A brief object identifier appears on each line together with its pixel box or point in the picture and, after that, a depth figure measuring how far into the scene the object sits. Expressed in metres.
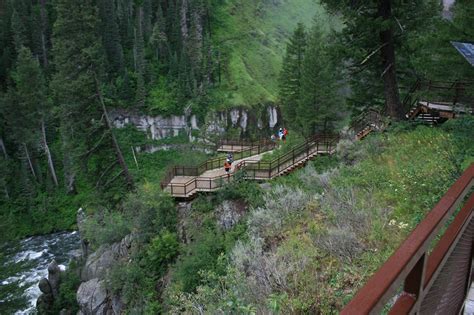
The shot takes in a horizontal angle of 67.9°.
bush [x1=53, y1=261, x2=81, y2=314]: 23.48
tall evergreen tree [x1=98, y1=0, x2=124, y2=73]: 63.06
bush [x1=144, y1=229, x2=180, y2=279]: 15.81
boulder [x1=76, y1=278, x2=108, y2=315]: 18.58
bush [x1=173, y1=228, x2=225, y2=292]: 12.67
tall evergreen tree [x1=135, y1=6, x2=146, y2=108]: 61.34
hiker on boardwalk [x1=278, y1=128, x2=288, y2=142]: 29.63
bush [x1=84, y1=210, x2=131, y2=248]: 19.75
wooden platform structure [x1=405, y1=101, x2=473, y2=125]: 15.32
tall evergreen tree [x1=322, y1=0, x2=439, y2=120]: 15.49
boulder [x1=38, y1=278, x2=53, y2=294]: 24.58
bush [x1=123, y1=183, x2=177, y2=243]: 17.12
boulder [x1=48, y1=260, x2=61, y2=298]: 24.90
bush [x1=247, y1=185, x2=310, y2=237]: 10.26
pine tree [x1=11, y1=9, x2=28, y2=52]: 58.38
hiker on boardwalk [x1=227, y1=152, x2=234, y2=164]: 21.54
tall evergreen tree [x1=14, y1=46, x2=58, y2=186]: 45.94
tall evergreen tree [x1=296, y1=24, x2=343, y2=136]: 29.42
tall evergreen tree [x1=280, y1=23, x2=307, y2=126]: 36.47
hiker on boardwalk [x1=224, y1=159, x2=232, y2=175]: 20.50
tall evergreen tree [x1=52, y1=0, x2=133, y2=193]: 22.44
